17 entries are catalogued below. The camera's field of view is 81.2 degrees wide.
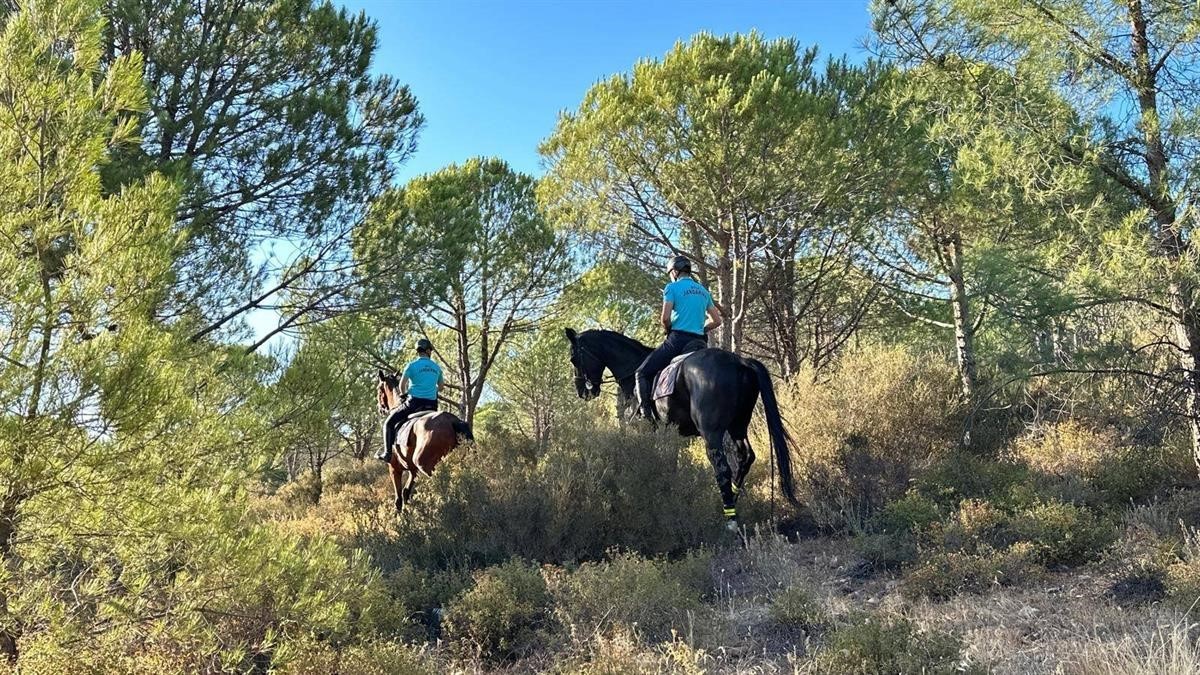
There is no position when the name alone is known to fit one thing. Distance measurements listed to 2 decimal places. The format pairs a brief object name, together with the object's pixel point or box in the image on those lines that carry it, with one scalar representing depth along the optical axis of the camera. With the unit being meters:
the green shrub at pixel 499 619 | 4.27
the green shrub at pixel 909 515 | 6.16
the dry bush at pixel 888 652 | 3.19
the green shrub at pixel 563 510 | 6.27
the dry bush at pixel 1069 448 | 7.43
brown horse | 8.94
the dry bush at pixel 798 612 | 4.19
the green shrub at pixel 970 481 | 6.66
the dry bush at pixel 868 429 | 7.43
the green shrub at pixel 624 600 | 4.15
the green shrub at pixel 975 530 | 5.54
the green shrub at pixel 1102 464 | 6.61
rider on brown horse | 9.98
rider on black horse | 7.69
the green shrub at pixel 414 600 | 4.23
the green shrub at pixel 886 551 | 5.59
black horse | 6.62
